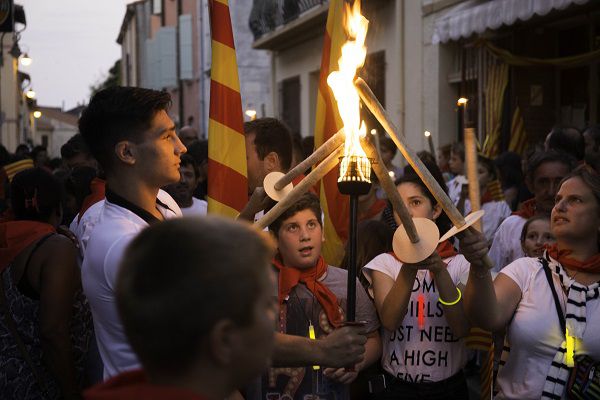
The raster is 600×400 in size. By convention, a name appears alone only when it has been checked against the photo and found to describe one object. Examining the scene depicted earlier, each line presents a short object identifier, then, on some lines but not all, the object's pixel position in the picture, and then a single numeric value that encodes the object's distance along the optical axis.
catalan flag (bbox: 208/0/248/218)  4.14
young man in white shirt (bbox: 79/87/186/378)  3.03
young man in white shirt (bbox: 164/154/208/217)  6.22
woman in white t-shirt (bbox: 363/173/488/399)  4.03
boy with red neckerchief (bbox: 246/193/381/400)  3.78
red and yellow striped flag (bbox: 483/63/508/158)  11.70
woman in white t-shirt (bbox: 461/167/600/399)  3.62
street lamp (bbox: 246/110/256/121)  5.94
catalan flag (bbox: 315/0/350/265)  5.55
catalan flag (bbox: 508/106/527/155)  11.20
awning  9.61
